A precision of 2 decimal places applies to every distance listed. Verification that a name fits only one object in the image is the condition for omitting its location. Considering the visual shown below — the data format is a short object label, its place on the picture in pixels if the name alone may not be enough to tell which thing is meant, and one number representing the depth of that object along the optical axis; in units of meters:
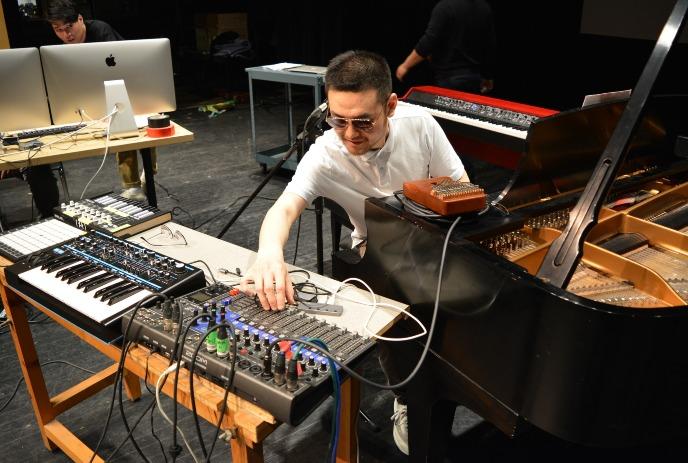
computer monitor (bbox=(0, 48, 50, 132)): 2.83
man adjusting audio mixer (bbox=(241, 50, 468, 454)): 1.71
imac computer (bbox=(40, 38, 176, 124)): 2.95
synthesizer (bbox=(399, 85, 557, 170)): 3.48
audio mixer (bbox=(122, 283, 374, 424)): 1.16
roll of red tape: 3.18
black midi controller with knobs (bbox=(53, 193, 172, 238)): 1.94
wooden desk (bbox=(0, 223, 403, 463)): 1.20
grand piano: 1.20
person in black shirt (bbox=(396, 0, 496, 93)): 4.22
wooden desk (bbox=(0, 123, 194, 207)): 2.84
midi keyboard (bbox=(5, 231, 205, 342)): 1.47
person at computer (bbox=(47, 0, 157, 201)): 3.57
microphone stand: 2.54
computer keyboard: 3.07
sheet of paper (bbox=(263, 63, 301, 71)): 4.68
